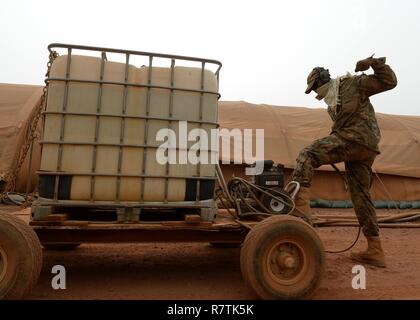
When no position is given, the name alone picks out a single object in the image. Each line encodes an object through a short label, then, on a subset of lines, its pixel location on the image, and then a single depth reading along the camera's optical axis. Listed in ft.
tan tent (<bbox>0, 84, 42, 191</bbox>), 29.17
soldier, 14.24
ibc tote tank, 11.15
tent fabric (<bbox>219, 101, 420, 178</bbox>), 35.35
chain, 11.86
